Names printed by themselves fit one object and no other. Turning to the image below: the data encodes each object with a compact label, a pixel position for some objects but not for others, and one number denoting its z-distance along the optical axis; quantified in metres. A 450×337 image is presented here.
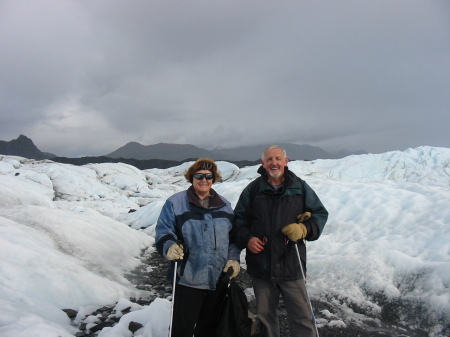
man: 3.64
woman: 3.38
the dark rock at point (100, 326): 4.83
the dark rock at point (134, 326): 4.66
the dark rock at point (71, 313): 5.25
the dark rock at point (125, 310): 5.58
